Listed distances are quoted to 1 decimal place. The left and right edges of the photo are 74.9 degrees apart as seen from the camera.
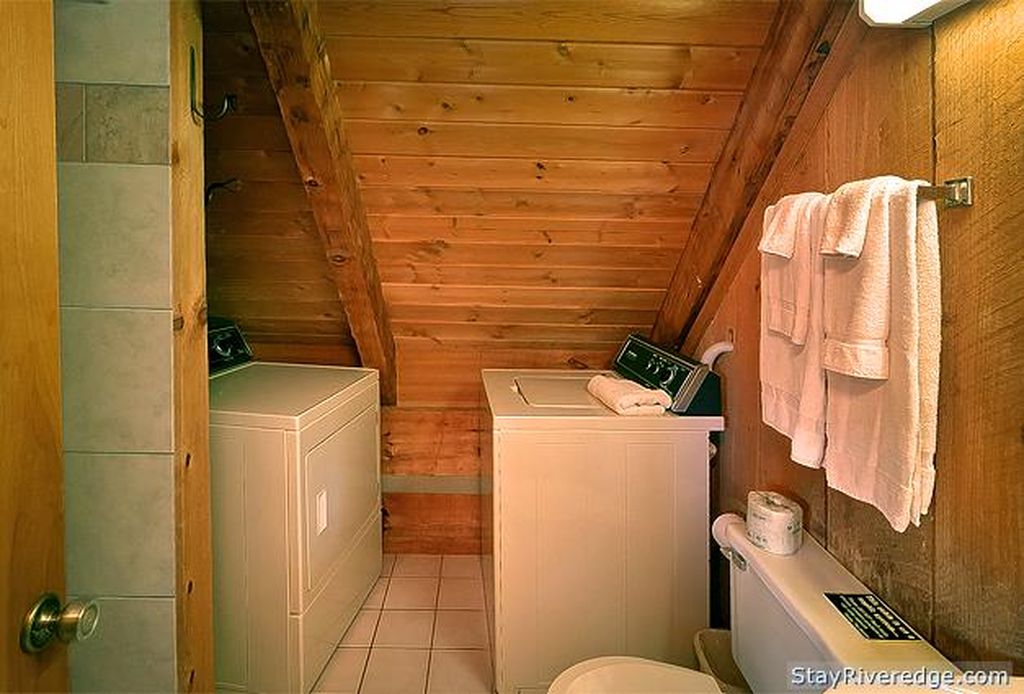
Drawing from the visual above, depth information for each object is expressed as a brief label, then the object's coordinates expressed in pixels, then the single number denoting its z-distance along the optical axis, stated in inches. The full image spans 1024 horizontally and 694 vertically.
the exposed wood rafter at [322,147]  63.2
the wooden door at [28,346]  31.3
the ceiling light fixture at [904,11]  46.9
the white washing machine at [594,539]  82.5
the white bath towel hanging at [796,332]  55.5
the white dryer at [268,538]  77.2
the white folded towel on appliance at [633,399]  85.0
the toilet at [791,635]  48.3
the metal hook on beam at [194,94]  57.6
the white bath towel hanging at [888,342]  45.0
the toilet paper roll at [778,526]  64.2
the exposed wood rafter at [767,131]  61.9
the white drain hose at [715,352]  89.1
